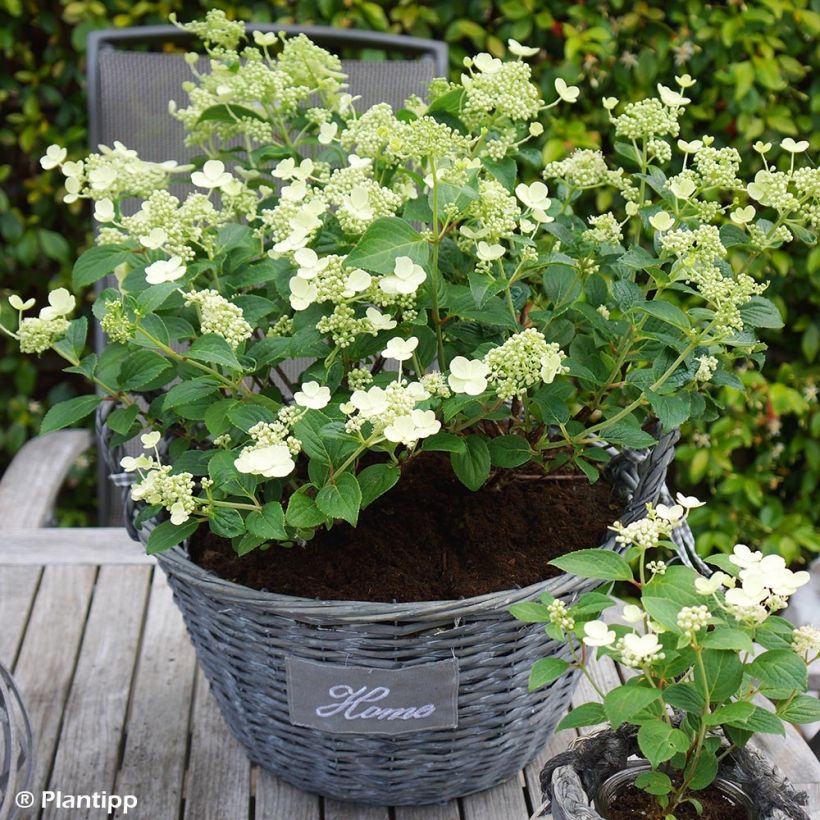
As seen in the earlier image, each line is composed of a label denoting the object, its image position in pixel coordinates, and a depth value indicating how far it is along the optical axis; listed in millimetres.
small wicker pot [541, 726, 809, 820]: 668
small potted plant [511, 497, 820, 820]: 608
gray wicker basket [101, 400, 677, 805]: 775
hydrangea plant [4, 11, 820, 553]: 748
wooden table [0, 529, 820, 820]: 938
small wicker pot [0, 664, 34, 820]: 760
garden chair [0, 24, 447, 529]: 1574
